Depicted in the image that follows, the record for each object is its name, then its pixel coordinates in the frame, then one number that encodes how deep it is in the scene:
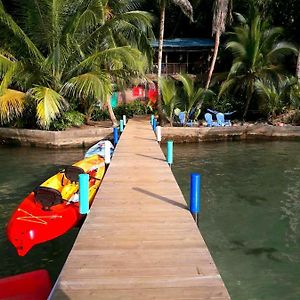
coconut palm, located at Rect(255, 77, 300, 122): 16.32
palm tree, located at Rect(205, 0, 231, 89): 15.75
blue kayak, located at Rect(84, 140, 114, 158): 9.32
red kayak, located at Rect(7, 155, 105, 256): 5.00
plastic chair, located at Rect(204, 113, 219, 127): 15.69
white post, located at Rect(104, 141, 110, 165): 7.85
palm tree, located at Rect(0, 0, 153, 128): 12.86
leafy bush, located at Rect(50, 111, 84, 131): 14.26
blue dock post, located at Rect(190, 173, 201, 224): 4.90
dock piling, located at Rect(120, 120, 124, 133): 13.31
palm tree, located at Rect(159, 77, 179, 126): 15.57
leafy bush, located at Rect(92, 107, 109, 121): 16.97
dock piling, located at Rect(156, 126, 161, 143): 10.70
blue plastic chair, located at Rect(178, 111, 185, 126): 15.71
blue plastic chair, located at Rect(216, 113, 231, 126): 15.79
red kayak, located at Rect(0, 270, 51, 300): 3.39
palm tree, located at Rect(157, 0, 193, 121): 14.61
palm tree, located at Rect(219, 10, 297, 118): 16.74
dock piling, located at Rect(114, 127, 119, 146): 11.05
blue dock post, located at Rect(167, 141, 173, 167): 7.89
